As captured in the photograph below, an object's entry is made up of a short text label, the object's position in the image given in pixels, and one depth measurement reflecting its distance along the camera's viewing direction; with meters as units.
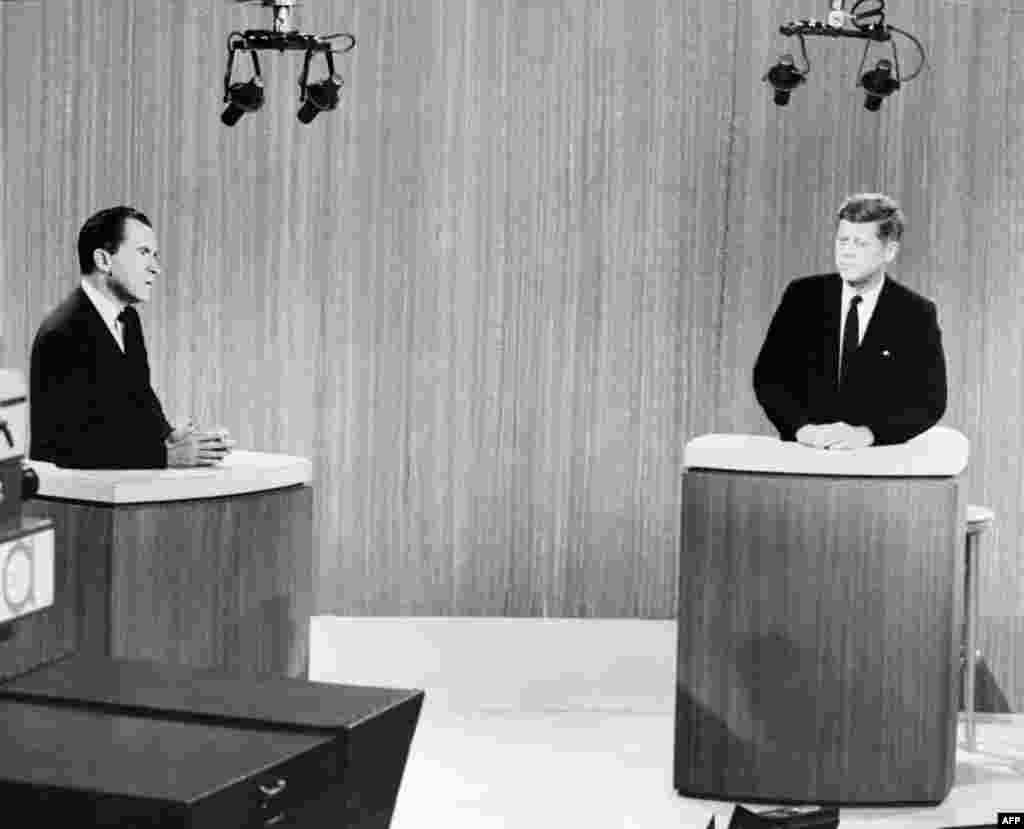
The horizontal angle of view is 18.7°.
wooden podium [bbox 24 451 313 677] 7.27
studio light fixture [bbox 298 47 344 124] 9.29
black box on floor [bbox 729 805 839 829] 4.51
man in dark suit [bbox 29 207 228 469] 7.75
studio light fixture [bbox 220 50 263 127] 9.25
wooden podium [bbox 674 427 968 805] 8.04
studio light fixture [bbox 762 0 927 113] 9.24
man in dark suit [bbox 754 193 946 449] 8.48
